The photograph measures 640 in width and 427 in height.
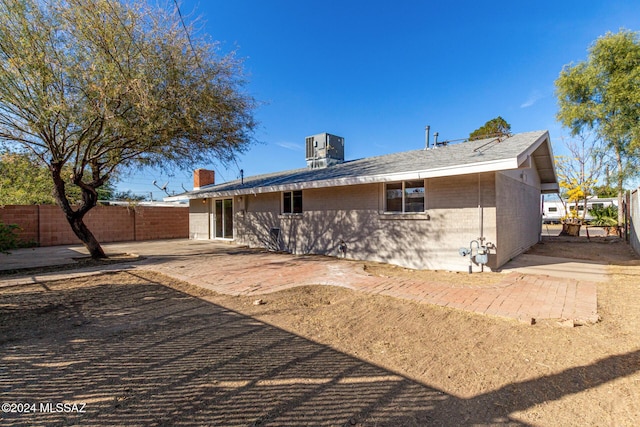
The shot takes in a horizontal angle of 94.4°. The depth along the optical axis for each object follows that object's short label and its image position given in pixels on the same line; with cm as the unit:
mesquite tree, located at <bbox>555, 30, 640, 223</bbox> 1149
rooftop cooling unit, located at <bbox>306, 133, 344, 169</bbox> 1352
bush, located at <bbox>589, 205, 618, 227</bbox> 2061
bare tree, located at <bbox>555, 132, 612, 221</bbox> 2203
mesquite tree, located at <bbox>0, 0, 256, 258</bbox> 670
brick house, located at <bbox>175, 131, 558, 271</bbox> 719
